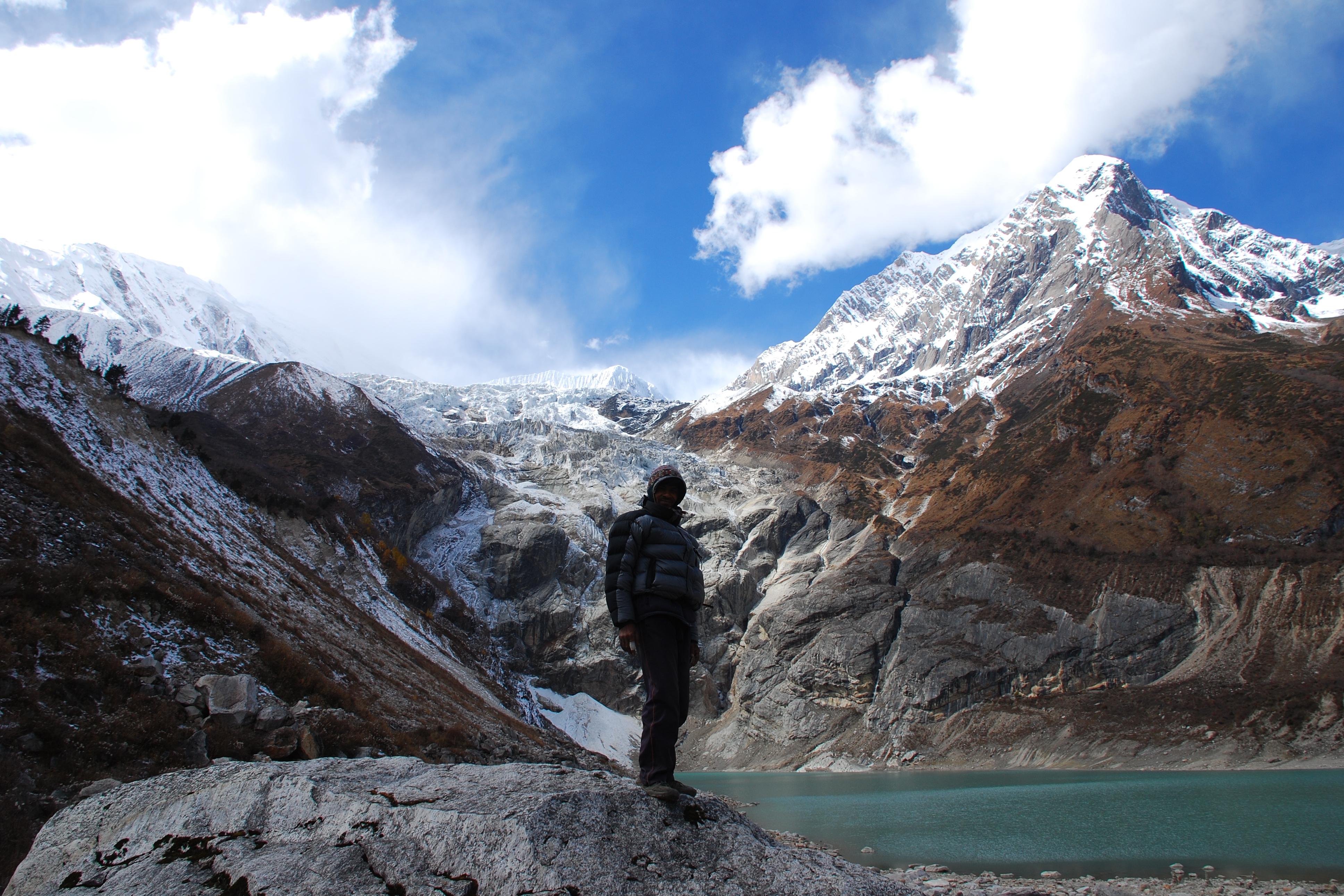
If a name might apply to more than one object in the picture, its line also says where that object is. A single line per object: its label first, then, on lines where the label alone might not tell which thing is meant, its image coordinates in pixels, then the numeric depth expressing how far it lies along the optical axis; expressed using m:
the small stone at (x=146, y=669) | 11.52
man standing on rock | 5.84
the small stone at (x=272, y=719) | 11.43
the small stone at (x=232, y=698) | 11.22
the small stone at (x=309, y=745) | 11.12
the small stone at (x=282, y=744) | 10.77
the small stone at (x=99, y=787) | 7.31
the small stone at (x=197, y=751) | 9.66
